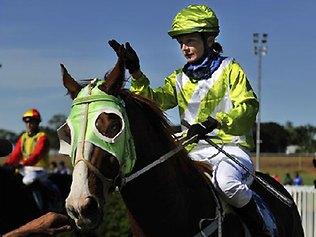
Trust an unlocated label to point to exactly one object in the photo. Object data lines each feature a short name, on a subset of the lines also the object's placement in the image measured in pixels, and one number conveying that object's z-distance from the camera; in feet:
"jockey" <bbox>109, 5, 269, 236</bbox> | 16.30
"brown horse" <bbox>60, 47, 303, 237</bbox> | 13.24
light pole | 141.28
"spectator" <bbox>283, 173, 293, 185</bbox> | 105.39
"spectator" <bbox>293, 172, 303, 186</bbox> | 95.61
